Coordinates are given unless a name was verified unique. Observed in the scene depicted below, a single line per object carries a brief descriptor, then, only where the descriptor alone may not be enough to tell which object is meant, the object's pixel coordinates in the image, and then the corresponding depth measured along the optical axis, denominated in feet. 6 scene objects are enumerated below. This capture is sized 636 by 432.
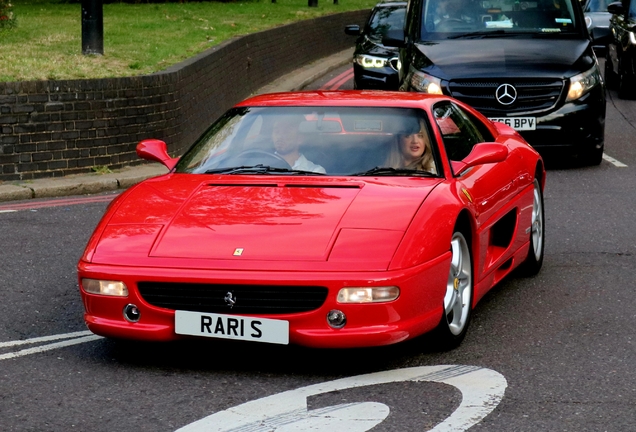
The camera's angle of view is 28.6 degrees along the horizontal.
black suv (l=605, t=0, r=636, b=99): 67.31
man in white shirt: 22.16
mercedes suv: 42.93
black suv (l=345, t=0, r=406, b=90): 67.92
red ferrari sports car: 18.28
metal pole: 52.49
